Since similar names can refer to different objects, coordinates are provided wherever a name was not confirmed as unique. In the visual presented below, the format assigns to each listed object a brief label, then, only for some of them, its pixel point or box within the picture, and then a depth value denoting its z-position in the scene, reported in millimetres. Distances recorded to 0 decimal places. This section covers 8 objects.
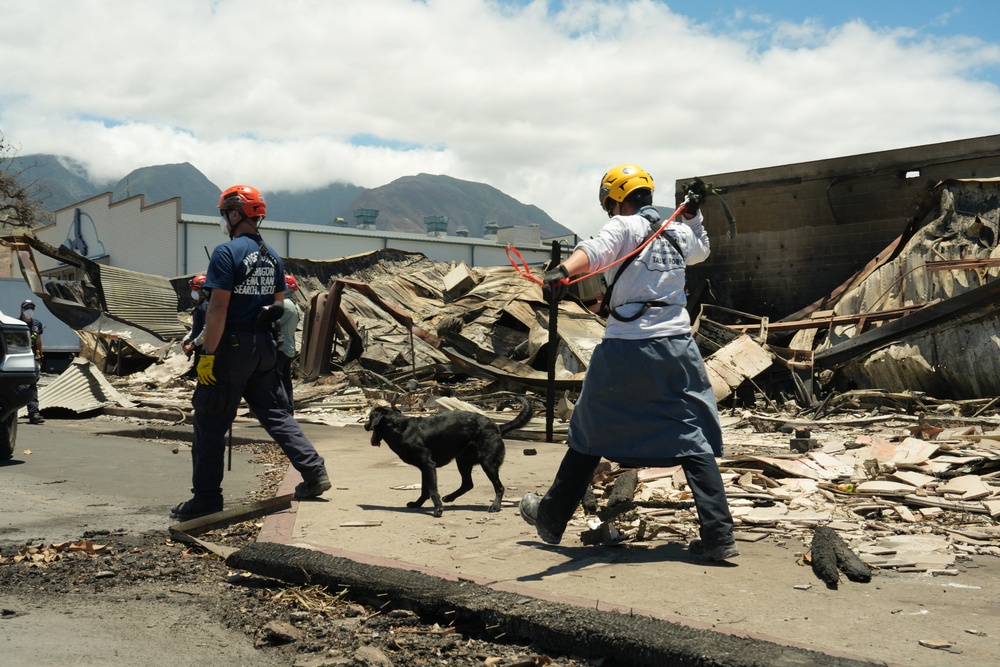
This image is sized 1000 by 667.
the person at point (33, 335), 13703
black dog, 6375
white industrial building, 44375
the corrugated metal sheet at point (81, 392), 15054
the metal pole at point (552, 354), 7161
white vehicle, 8469
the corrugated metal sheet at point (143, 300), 21375
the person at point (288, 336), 9125
